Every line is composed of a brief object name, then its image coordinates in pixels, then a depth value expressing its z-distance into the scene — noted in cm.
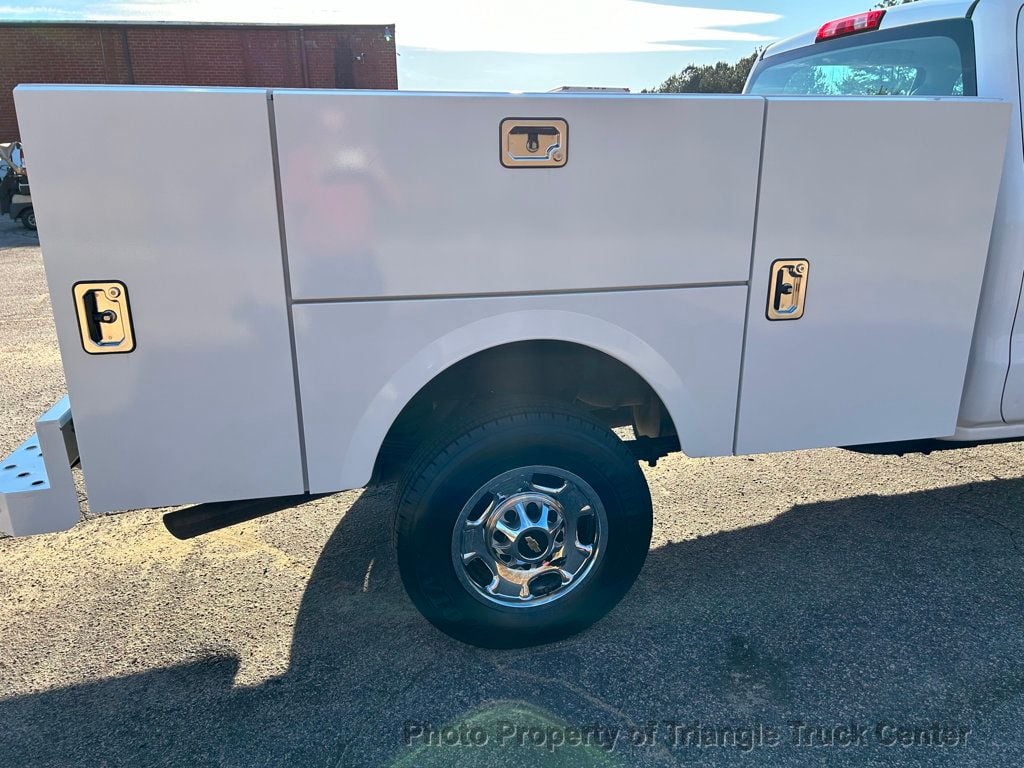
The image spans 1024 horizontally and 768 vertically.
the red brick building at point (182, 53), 2662
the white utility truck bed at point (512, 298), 211
